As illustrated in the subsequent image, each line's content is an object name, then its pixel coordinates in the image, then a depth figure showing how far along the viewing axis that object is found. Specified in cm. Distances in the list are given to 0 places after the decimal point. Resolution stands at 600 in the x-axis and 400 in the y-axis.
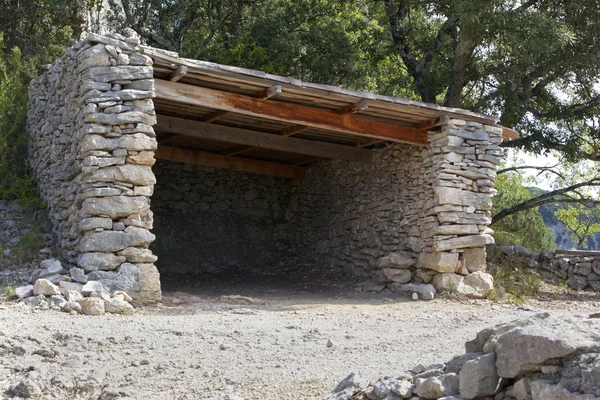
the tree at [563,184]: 1385
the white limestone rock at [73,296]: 694
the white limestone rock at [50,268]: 756
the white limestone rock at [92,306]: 675
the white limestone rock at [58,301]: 685
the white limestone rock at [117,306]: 697
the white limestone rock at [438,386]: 373
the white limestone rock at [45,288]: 705
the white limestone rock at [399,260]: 1002
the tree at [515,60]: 1155
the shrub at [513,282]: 995
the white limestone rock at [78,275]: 731
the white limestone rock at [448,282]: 953
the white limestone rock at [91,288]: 713
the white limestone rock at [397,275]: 998
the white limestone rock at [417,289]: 934
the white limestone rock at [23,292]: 707
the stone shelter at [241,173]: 776
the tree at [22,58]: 1016
